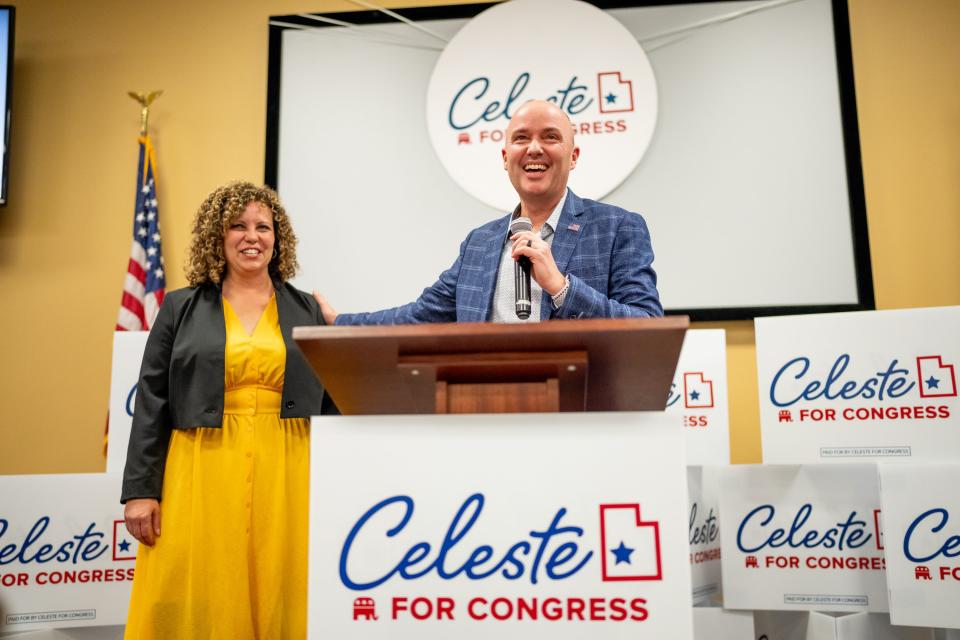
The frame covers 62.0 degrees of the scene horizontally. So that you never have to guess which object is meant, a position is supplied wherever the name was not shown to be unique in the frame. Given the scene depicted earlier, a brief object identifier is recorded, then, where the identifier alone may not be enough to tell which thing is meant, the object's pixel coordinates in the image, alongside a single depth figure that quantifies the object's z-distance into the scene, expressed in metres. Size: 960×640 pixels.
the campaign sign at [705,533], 2.60
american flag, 3.48
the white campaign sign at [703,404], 2.68
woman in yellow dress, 2.07
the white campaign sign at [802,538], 2.32
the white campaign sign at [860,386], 2.29
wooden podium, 1.14
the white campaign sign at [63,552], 2.57
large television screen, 3.36
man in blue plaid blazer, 1.77
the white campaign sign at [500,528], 1.12
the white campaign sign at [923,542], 2.10
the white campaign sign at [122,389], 2.72
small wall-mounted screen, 3.66
